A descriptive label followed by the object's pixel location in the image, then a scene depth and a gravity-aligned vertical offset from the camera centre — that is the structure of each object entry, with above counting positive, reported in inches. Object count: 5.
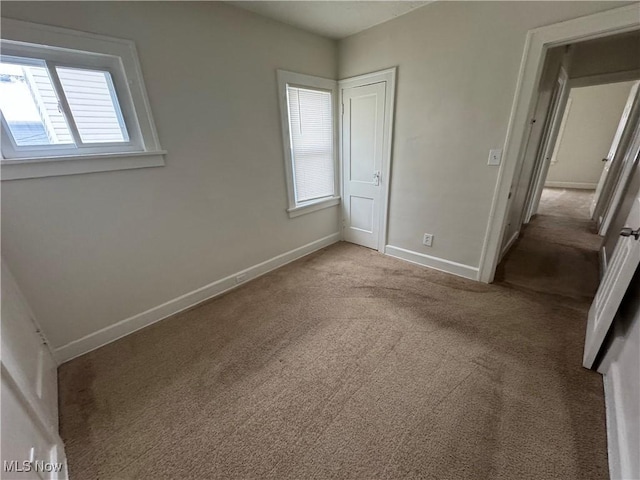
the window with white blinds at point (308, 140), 105.8 +0.5
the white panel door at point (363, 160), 113.7 -9.6
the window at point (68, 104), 56.3 +10.4
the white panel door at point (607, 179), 148.6 -28.3
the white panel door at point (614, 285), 53.0 -33.3
